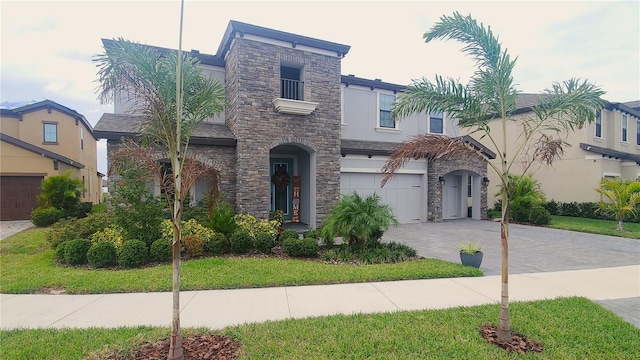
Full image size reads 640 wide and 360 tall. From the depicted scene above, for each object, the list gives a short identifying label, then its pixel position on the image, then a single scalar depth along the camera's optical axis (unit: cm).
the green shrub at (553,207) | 1970
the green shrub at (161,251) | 764
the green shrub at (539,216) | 1588
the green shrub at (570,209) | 1881
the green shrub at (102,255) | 724
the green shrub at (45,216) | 1350
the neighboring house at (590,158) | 1830
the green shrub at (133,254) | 732
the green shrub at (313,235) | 926
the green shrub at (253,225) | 934
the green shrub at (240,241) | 853
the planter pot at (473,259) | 757
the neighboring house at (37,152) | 1625
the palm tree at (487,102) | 445
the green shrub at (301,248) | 846
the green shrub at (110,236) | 799
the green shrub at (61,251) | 763
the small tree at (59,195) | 1462
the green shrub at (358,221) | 844
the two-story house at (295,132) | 1116
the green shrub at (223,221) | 907
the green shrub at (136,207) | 830
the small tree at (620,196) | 1358
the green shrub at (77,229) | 859
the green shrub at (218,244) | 840
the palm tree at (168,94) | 366
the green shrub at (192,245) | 807
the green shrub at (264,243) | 871
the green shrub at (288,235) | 919
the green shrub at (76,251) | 741
